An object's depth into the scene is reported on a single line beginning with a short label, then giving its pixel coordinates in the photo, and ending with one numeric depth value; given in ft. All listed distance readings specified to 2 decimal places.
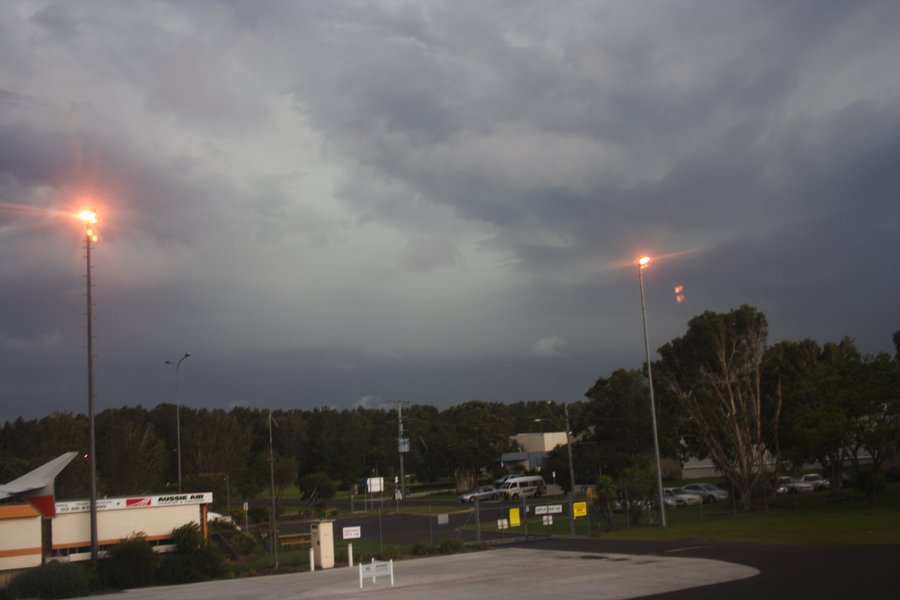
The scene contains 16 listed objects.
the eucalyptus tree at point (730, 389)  155.63
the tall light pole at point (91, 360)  80.79
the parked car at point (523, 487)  216.13
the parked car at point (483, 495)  214.69
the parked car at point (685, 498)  172.45
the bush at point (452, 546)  105.81
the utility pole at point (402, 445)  229.45
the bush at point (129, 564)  82.23
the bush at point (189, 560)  87.30
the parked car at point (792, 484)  194.80
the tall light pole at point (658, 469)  119.86
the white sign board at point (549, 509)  120.07
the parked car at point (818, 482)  201.16
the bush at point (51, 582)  73.31
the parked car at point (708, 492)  184.65
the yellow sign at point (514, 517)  112.46
